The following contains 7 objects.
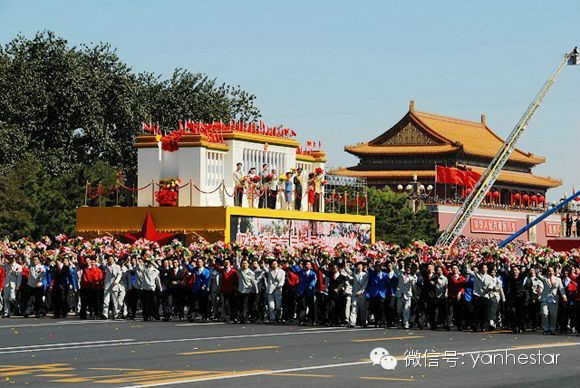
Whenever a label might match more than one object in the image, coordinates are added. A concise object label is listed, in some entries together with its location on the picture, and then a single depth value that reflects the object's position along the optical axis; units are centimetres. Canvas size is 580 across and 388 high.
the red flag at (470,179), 10025
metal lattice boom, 7619
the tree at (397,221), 8062
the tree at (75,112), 6931
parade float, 4819
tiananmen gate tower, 10388
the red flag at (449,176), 10064
